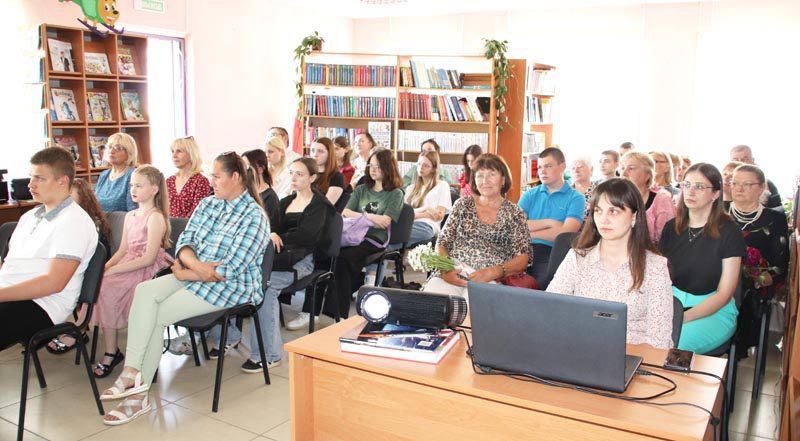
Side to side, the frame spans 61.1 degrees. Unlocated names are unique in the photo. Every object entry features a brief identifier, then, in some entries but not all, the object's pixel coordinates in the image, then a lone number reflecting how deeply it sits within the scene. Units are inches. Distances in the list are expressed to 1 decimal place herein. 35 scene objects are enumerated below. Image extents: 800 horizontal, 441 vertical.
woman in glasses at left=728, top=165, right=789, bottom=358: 132.0
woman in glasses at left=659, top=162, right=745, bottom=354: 119.7
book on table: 79.5
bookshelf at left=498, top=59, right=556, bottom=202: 323.0
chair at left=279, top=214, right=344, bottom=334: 162.4
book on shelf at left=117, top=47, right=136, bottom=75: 255.6
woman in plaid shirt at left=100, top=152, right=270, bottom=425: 129.1
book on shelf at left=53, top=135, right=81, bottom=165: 239.5
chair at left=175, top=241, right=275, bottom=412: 129.6
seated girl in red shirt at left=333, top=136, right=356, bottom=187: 278.5
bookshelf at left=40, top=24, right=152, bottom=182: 234.5
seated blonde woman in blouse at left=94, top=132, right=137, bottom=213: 193.9
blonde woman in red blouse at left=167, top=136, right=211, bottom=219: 189.8
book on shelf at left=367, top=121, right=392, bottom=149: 322.3
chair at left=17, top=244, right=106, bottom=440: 120.7
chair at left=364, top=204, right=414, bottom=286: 199.0
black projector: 84.3
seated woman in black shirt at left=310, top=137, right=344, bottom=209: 221.0
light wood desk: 66.4
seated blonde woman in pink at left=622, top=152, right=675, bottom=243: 162.2
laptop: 65.0
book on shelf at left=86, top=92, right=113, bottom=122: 248.1
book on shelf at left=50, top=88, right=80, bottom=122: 236.5
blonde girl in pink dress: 148.6
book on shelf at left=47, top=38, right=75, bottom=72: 232.4
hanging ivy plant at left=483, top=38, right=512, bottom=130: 307.0
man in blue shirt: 166.6
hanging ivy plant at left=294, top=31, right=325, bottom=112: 334.3
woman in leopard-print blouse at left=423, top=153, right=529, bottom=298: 146.9
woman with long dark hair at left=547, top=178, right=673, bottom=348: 91.6
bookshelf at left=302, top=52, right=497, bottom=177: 314.5
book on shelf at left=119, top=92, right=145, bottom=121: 259.8
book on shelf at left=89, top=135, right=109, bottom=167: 248.7
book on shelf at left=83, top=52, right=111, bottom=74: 243.9
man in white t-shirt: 117.3
